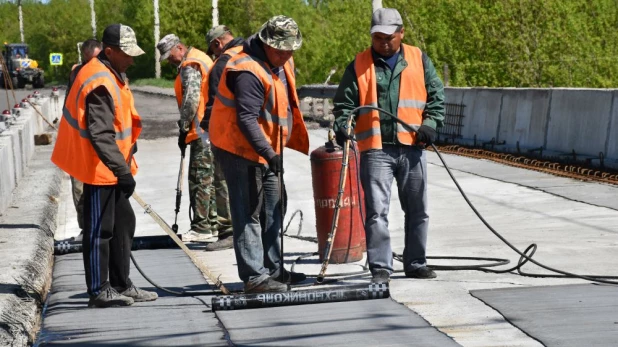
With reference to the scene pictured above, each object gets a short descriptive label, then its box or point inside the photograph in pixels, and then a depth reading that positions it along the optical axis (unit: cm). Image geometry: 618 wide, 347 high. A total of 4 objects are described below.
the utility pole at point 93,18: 9171
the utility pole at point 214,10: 5892
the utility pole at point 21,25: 10956
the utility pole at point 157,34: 7609
